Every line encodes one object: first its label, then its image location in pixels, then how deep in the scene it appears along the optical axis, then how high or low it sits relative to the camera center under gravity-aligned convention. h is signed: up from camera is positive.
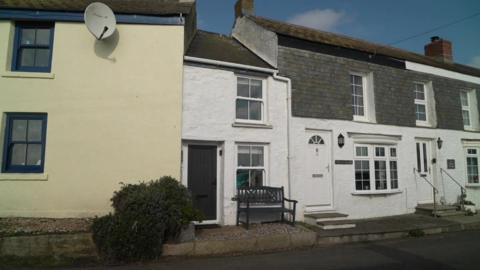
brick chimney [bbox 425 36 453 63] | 16.02 +6.49
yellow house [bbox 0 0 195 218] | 7.86 +1.77
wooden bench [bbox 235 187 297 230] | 8.69 -0.81
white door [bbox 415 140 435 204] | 12.47 +0.13
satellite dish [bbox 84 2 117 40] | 7.90 +3.94
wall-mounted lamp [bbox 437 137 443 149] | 13.07 +1.30
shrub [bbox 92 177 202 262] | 6.21 -1.09
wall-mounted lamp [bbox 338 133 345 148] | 10.80 +1.11
